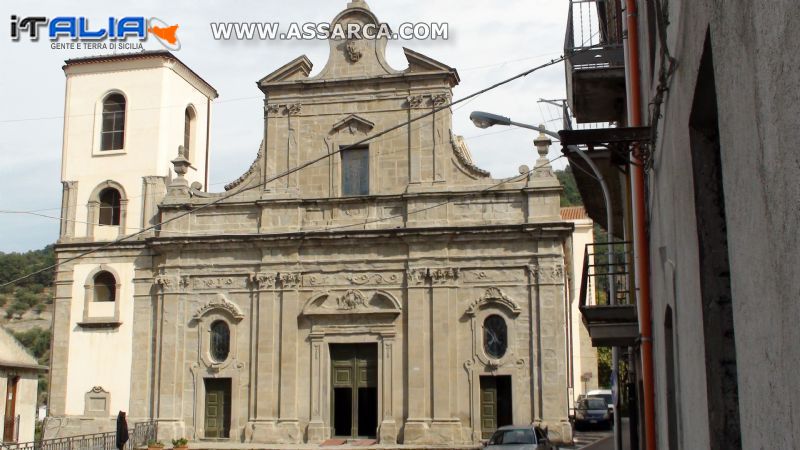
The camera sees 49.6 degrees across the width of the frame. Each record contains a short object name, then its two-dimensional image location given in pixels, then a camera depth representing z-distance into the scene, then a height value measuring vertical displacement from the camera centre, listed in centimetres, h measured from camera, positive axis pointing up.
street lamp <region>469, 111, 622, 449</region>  1605 +345
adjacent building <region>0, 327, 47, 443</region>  3322 -70
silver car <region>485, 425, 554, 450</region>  1984 -158
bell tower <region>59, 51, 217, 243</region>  3216 +869
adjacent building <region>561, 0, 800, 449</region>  235 +64
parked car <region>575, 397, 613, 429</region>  3638 -185
